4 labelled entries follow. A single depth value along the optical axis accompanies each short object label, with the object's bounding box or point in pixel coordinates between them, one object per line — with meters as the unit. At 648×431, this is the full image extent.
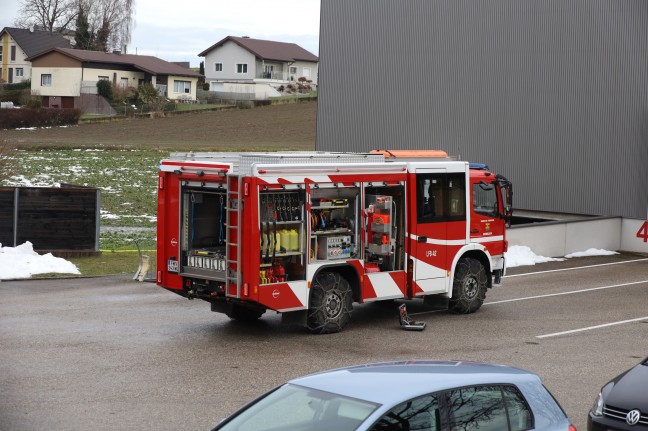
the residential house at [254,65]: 119.38
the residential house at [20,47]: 112.19
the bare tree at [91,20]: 125.56
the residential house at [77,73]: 99.00
